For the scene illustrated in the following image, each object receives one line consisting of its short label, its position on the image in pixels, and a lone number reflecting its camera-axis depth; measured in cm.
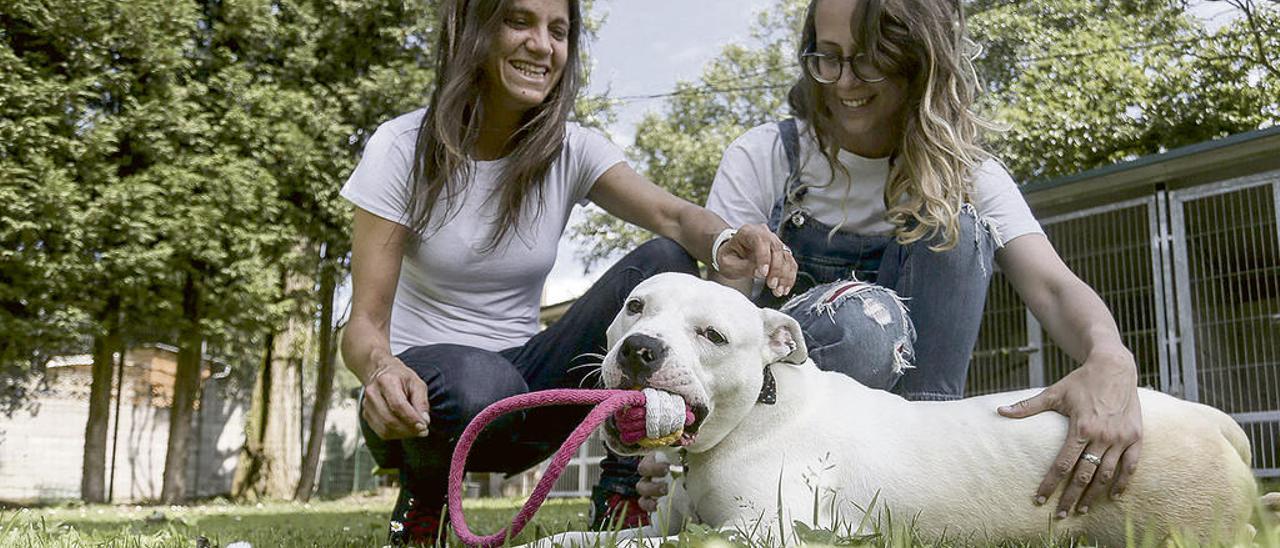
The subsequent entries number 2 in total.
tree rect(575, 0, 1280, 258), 1380
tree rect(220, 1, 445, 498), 1326
